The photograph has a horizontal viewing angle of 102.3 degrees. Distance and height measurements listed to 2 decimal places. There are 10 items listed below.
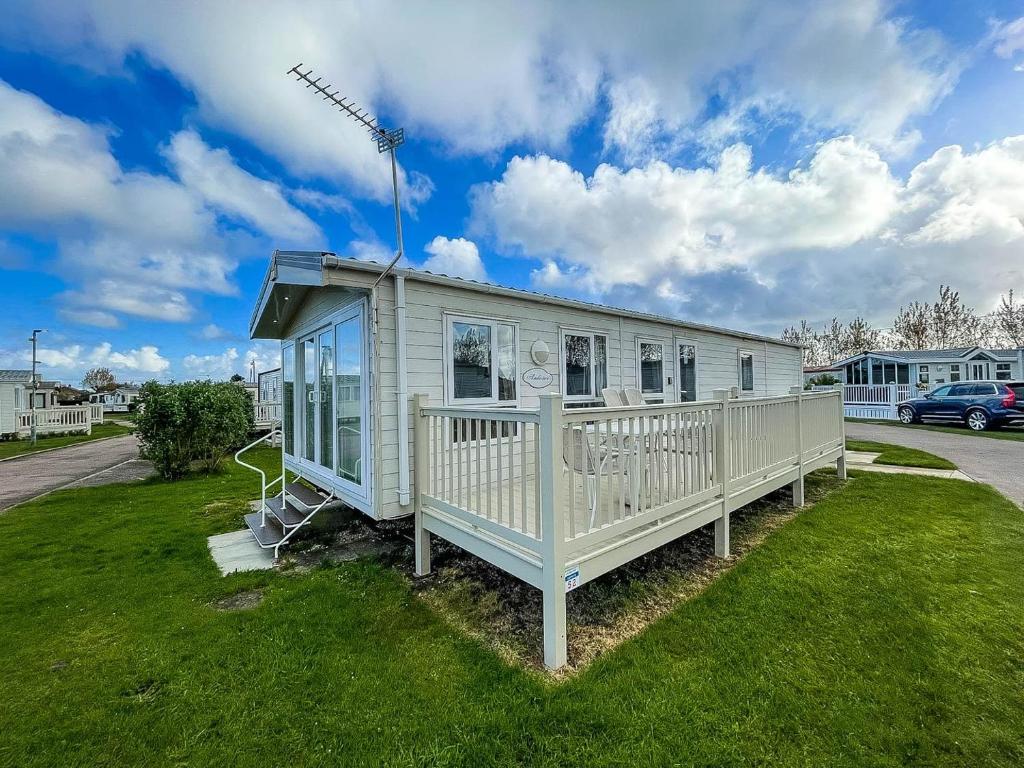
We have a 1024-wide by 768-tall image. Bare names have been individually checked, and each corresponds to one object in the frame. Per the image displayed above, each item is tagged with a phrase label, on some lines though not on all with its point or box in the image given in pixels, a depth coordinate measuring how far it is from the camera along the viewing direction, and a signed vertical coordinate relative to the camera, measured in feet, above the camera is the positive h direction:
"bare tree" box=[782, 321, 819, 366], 105.60 +11.96
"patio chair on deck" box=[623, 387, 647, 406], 20.99 -0.53
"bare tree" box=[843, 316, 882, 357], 94.68 +10.33
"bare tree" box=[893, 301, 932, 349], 86.48 +11.46
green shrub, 27.04 -1.96
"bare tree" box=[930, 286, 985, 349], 83.10 +11.43
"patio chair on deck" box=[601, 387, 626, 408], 19.69 -0.47
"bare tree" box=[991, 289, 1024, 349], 80.53 +10.99
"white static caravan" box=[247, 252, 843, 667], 9.29 -1.05
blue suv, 42.78 -2.84
